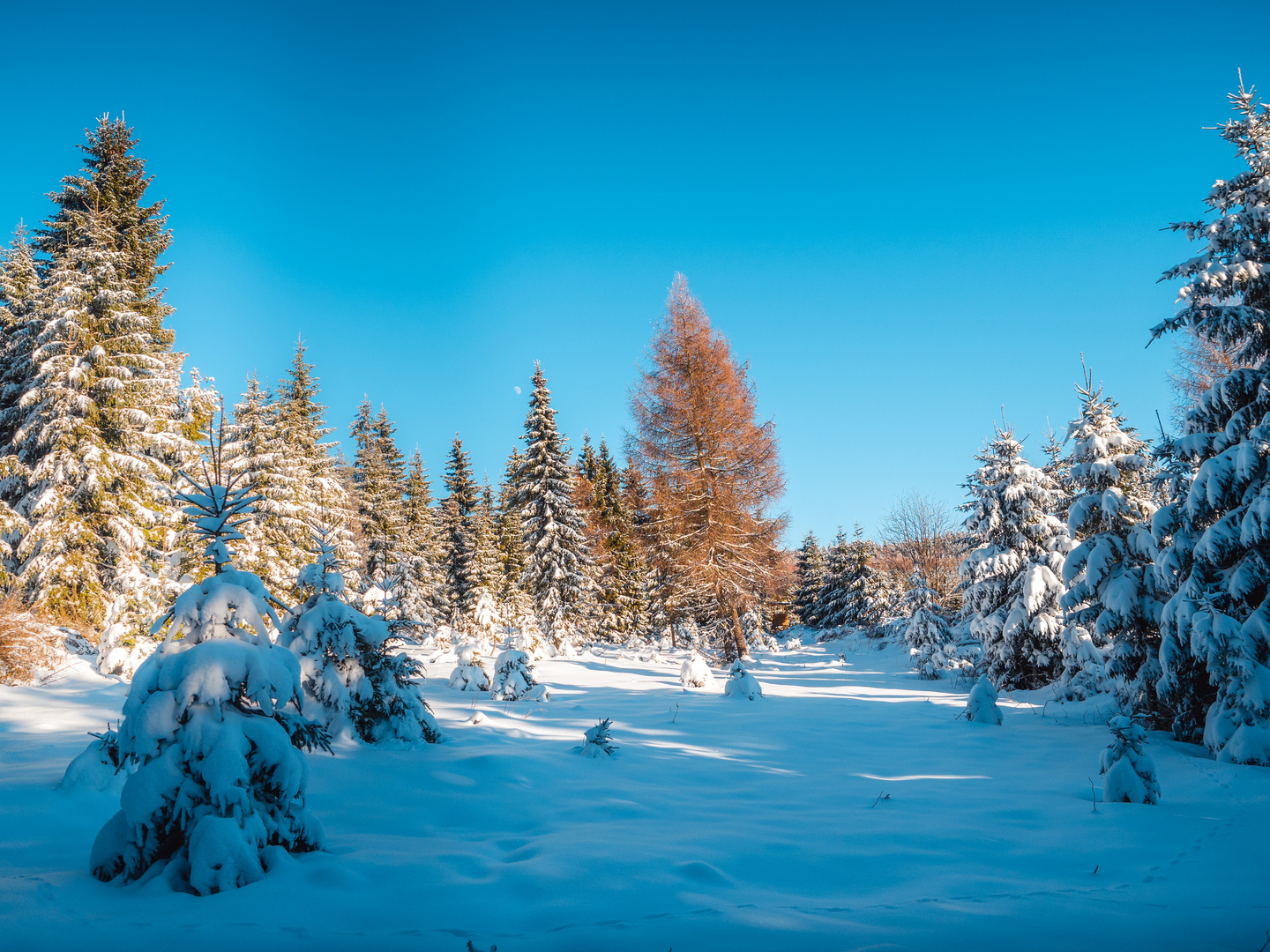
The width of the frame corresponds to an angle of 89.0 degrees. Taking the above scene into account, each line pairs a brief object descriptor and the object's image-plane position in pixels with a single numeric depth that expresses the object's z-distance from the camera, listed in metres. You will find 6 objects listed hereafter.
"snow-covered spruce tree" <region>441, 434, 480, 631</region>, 31.01
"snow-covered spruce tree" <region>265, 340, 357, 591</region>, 20.20
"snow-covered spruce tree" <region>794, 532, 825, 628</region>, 49.50
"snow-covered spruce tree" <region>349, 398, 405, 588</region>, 29.88
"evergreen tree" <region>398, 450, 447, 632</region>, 30.80
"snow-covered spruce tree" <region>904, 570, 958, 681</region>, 18.09
